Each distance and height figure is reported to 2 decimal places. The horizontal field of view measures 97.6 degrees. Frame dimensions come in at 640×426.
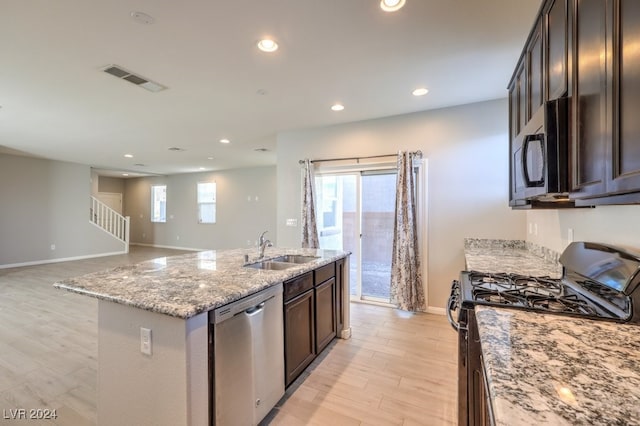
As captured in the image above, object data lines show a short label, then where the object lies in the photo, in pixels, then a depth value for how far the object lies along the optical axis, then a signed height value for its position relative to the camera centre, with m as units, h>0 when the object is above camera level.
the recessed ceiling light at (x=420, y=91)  3.14 +1.36
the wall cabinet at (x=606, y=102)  0.76 +0.34
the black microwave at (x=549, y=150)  1.14 +0.27
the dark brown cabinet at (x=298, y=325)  2.03 -0.89
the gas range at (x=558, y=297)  1.10 -0.42
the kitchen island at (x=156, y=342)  1.30 -0.65
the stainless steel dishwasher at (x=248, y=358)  1.45 -0.85
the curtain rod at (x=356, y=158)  3.75 +0.80
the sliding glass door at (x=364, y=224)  4.18 -0.21
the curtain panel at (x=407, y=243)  3.73 -0.44
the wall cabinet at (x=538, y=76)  1.23 +0.74
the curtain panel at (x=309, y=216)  4.40 -0.08
